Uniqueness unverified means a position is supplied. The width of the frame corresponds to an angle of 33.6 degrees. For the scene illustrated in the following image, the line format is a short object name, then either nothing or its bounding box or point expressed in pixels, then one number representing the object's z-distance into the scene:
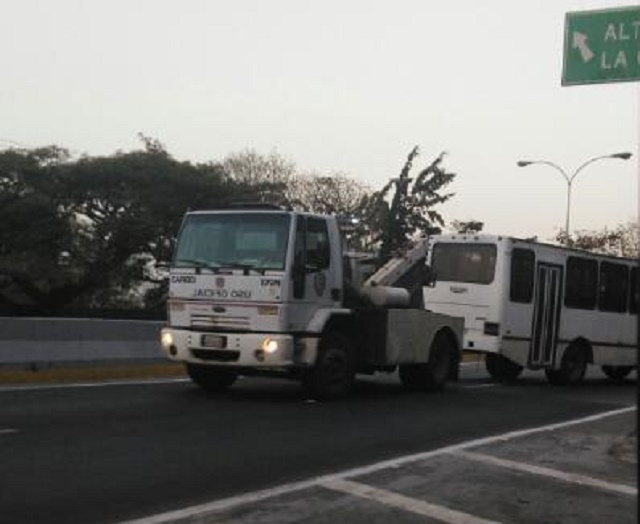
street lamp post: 47.38
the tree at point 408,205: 45.25
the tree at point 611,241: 67.88
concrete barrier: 16.31
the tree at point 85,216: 48.72
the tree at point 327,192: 63.50
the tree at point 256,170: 64.69
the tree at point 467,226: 58.74
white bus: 19.91
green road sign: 10.25
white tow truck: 14.16
